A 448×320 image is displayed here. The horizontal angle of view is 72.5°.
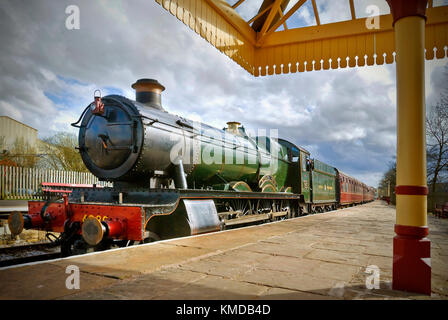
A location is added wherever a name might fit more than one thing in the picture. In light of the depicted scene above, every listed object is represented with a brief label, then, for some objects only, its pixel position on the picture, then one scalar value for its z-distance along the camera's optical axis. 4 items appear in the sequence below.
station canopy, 5.12
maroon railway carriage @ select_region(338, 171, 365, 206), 22.05
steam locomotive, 4.88
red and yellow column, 2.41
